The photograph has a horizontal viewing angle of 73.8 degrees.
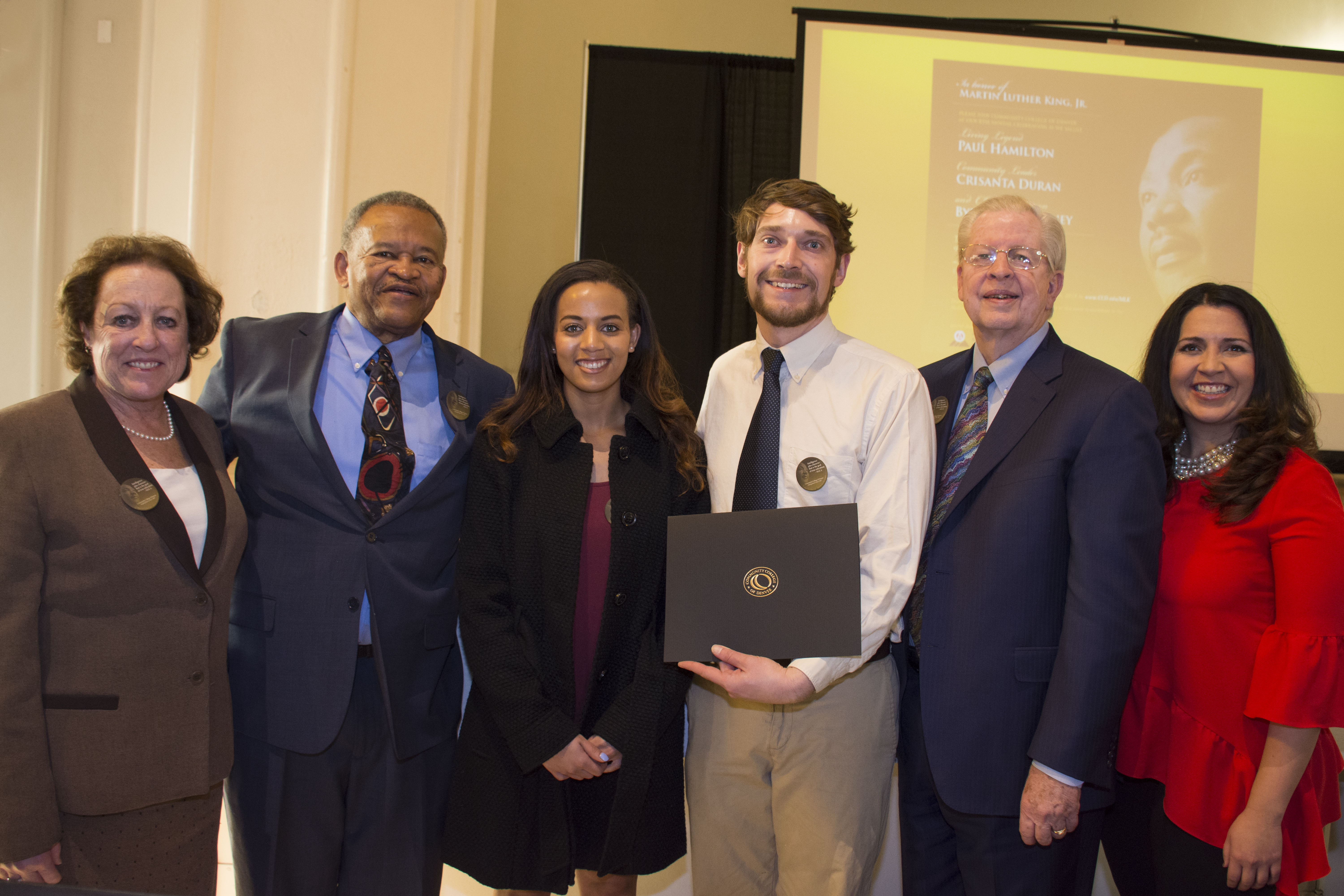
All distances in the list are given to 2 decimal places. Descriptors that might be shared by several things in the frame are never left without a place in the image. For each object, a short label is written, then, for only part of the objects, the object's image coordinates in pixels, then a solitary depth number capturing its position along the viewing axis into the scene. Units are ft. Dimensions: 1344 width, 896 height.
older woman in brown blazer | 5.63
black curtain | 17.93
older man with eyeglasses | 6.16
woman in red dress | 6.23
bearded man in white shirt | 6.49
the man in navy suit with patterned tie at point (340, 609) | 6.86
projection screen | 15.01
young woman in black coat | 6.57
